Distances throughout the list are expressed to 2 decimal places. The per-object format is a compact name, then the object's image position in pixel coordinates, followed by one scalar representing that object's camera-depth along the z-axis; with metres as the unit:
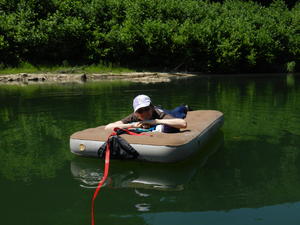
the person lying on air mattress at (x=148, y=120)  7.19
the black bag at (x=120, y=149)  6.70
